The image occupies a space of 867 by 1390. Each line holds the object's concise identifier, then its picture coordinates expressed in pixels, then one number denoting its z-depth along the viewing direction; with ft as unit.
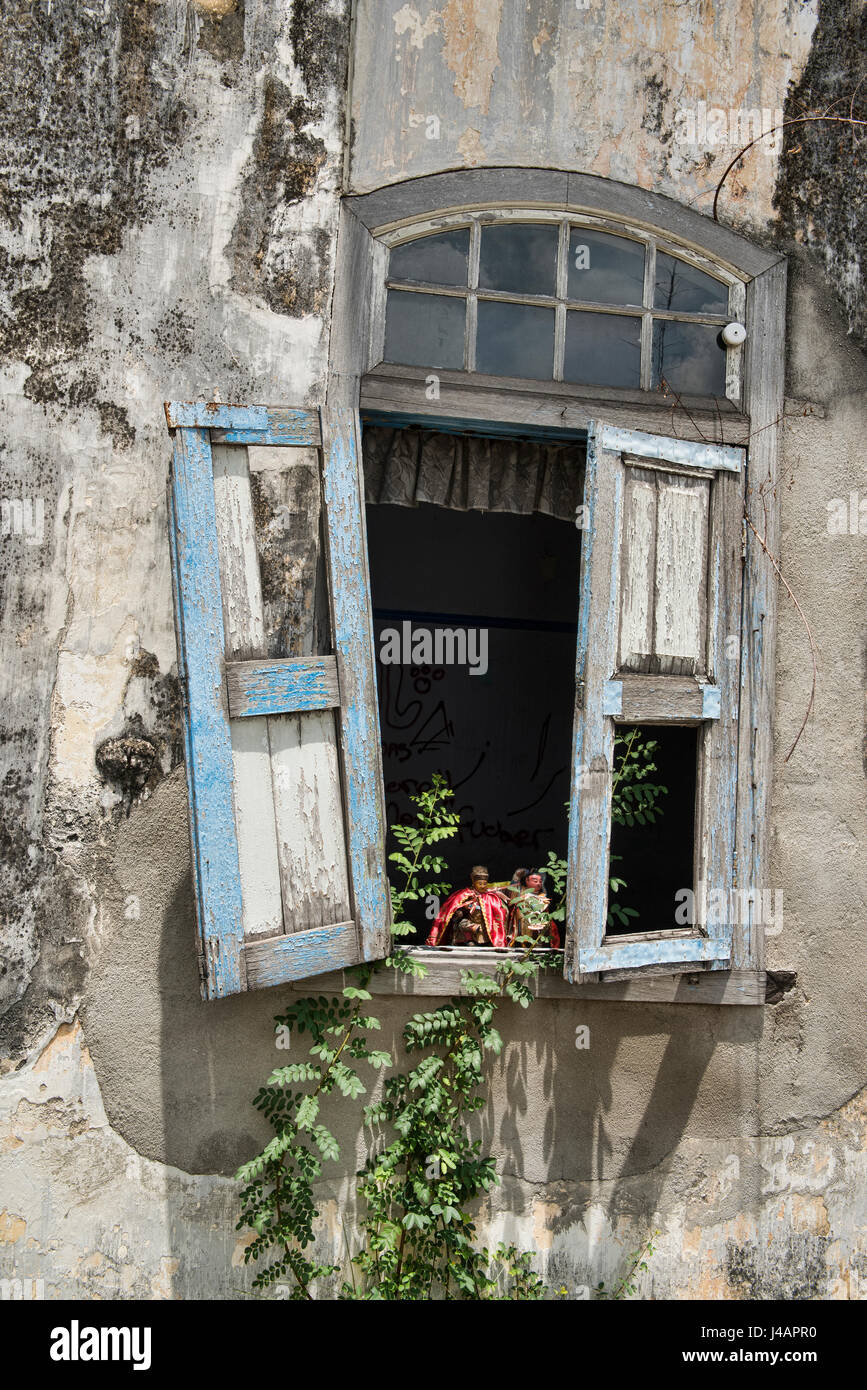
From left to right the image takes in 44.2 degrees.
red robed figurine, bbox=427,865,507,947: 11.70
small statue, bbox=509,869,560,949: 10.82
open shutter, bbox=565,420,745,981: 10.27
